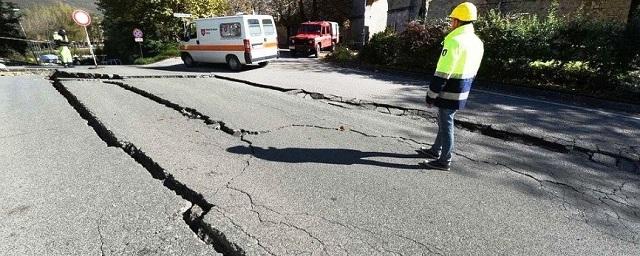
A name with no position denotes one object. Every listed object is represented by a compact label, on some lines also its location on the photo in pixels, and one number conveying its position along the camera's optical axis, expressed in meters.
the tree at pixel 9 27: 40.72
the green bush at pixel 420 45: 11.38
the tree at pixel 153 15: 23.45
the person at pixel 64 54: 19.14
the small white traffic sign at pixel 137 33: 20.89
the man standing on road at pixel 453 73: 3.60
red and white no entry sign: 14.21
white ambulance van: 13.17
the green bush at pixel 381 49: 13.01
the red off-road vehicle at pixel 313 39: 20.22
